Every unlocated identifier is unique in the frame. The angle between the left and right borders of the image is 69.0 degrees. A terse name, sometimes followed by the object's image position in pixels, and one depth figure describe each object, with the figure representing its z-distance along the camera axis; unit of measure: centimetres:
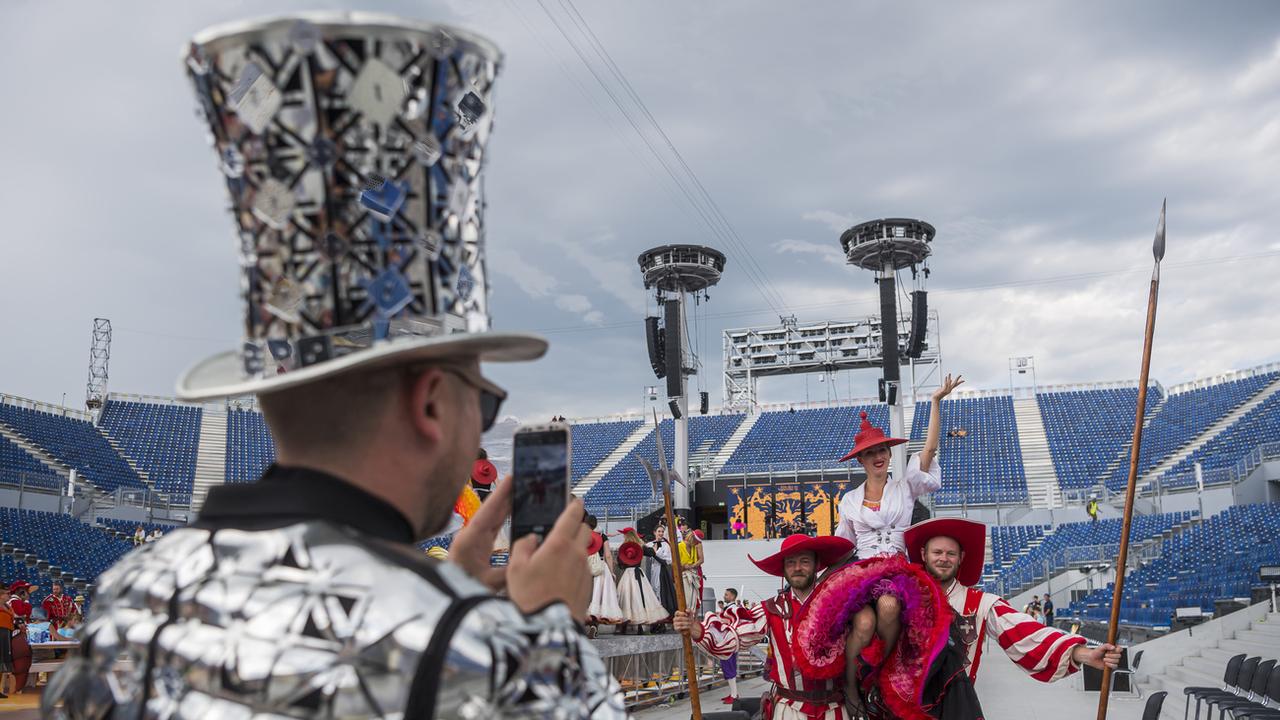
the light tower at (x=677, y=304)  2345
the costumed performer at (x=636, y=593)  987
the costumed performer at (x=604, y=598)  946
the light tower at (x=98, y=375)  3469
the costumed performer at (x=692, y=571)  1067
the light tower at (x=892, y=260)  2077
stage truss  3138
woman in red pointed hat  468
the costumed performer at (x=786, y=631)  416
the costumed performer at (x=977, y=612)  380
